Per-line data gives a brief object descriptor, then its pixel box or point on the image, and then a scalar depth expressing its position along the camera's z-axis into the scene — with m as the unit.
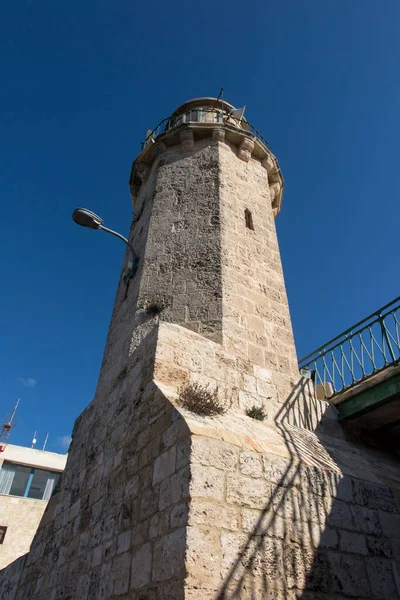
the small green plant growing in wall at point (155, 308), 5.52
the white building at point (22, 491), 13.80
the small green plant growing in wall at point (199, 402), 3.73
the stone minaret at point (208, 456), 2.95
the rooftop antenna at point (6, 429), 20.26
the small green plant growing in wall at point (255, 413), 4.36
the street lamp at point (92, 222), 6.26
